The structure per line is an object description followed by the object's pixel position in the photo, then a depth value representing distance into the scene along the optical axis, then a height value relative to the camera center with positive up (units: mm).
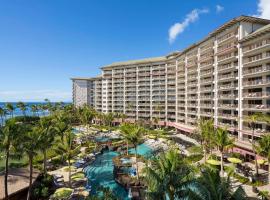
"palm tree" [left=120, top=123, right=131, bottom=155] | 38831 -5079
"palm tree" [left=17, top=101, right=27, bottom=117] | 112138 -1976
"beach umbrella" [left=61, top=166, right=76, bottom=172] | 39719 -12350
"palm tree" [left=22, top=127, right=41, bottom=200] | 27262 -5245
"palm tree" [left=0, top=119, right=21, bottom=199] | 26422 -4144
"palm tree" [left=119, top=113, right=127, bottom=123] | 107125 -6989
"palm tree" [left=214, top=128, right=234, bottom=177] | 35844 -6100
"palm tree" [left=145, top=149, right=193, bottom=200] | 17891 -6367
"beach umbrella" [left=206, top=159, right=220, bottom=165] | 38500 -10732
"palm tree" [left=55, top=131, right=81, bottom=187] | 37812 -7847
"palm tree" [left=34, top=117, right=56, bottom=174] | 28531 -5170
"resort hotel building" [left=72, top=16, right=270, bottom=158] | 49031 +6676
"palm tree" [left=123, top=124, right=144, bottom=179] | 38344 -5975
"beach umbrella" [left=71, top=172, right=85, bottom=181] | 35819 -12472
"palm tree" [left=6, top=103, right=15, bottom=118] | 101450 -2258
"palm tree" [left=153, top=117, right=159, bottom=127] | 96762 -8441
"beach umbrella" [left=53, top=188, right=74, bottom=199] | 28812 -12283
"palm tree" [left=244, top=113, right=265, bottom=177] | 41444 -4010
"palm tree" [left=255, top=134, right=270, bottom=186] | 31075 -6458
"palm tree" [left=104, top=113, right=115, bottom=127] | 97712 -7283
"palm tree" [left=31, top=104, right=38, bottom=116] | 121375 -3277
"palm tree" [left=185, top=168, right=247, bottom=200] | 14477 -5949
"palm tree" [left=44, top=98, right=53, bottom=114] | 120900 -2175
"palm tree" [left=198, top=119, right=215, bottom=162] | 43925 -6330
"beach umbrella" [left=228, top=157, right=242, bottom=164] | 37572 -10128
